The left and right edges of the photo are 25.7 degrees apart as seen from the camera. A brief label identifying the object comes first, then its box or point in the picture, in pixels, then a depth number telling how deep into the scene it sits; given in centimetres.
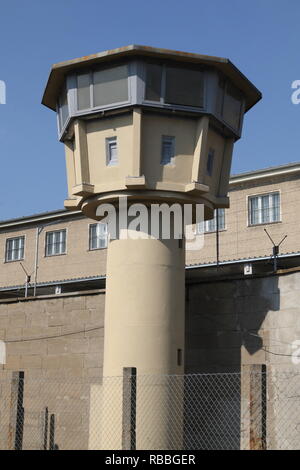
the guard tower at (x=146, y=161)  1614
